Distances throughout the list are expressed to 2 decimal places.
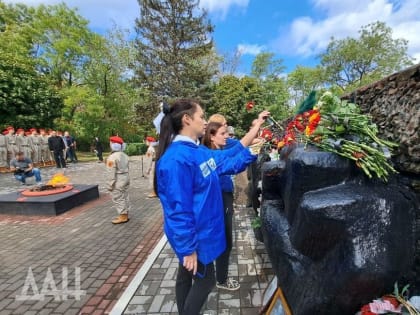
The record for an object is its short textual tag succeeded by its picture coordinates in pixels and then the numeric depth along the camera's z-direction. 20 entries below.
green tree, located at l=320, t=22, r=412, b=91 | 30.72
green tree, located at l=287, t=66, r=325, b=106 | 34.25
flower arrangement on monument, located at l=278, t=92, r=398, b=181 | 1.77
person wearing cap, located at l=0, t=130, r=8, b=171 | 14.52
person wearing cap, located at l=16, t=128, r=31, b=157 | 15.32
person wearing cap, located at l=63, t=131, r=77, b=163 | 17.77
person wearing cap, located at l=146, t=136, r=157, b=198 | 8.84
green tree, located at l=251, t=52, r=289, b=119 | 20.40
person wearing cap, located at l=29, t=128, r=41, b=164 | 16.36
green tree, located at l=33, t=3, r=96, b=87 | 27.28
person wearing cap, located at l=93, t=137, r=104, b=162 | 19.74
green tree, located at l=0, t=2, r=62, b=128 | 17.42
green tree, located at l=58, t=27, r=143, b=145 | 24.72
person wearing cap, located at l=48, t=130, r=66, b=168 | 15.12
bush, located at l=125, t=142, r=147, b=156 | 25.58
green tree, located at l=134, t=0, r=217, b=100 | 25.66
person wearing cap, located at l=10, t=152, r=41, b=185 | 10.58
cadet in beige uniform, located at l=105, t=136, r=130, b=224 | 5.68
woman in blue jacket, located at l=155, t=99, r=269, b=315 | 1.82
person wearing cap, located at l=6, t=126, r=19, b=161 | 14.89
